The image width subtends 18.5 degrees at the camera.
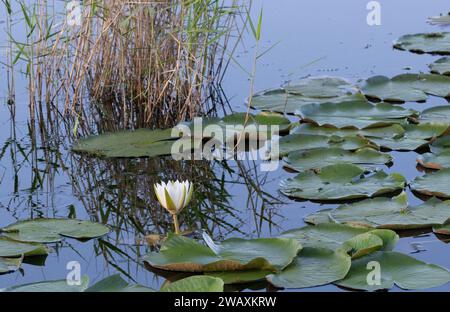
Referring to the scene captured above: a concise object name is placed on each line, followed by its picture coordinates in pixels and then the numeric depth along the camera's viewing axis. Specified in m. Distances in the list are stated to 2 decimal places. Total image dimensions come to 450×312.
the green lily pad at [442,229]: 4.83
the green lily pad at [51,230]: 4.88
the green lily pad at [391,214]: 4.92
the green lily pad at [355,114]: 6.68
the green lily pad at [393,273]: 4.22
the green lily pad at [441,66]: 8.16
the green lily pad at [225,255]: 4.36
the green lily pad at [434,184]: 5.37
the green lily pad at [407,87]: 7.46
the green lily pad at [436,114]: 6.77
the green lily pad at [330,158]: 5.99
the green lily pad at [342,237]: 4.46
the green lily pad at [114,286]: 4.14
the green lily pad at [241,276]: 4.30
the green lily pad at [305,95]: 7.34
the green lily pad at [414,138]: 6.30
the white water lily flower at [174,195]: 4.53
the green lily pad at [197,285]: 4.04
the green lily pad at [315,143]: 6.26
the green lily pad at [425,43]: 9.15
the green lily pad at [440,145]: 6.16
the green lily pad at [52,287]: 4.14
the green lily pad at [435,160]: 5.88
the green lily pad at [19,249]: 4.66
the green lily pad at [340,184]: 5.44
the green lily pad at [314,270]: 4.26
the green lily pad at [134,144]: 6.43
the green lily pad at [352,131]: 6.50
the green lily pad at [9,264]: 4.52
